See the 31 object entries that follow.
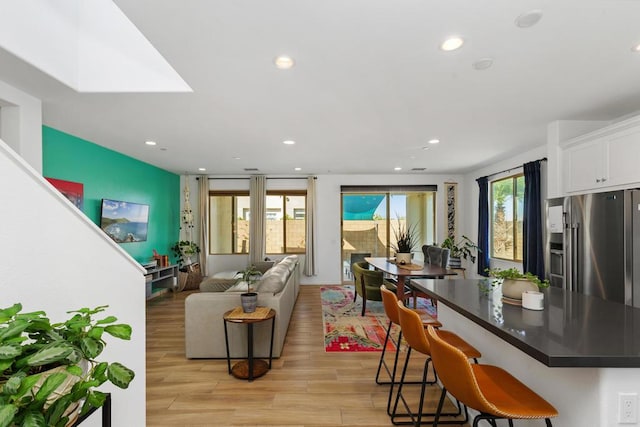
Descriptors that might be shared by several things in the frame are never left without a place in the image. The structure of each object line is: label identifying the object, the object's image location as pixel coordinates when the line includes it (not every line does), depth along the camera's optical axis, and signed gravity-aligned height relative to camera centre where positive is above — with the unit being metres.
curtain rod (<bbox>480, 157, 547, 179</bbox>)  4.44 +0.85
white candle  1.69 -0.48
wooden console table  5.17 -1.22
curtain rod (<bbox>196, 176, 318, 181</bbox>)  7.00 +0.93
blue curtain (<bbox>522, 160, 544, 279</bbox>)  4.48 -0.09
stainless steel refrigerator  2.56 -0.27
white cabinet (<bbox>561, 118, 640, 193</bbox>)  2.72 +0.59
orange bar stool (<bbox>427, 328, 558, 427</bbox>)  1.18 -0.78
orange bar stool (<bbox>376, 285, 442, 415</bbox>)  2.19 -0.71
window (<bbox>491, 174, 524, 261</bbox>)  5.29 +0.00
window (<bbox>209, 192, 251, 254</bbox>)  7.11 -0.15
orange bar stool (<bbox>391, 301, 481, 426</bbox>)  1.71 -0.73
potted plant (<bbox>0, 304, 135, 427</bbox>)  0.60 -0.35
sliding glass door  7.14 -0.10
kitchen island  1.13 -0.53
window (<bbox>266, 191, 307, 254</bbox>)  7.11 -0.20
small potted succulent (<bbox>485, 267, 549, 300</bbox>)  1.84 -0.42
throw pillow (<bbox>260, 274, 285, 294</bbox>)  3.36 -0.77
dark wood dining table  3.99 -0.78
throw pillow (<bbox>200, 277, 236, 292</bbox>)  5.16 -1.19
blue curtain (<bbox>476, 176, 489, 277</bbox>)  6.01 -0.15
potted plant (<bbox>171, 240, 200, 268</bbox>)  6.58 -0.77
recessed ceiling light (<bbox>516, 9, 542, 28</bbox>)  1.65 +1.13
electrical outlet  1.15 -0.74
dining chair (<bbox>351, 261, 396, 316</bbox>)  4.32 -1.01
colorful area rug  3.47 -1.51
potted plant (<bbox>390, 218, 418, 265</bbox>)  4.73 -0.57
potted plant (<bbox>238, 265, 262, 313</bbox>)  2.89 -0.82
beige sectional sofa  3.12 -1.19
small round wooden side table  2.73 -1.17
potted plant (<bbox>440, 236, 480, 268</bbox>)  6.37 -0.73
